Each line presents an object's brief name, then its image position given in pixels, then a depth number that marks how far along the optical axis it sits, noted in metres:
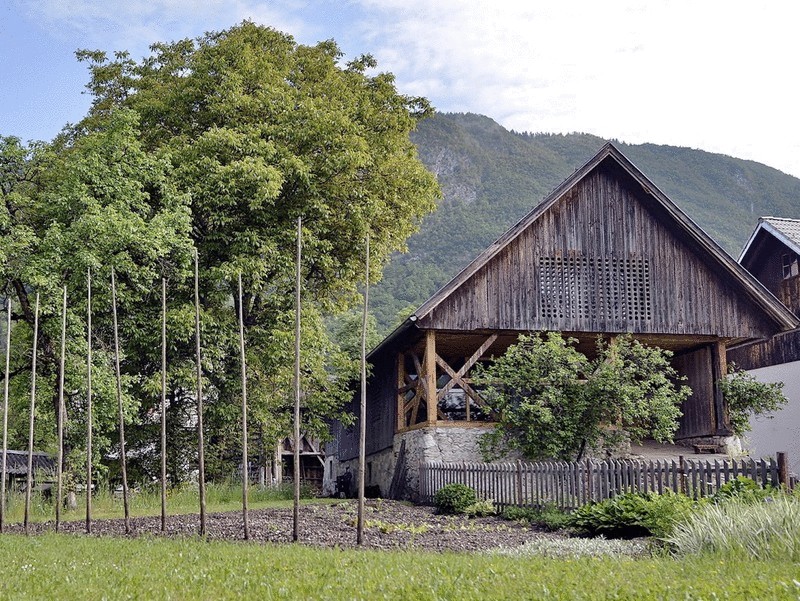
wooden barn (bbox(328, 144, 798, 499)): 25.81
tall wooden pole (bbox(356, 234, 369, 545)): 13.27
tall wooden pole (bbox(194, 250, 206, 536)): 14.58
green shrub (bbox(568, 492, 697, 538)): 13.03
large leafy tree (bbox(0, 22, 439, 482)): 25.06
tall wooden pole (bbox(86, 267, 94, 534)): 16.69
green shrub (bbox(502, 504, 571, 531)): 16.64
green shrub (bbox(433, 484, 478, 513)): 20.62
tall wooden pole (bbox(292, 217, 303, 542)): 13.53
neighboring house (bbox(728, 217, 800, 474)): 32.38
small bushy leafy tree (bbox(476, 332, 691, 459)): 23.33
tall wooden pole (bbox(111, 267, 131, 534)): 15.81
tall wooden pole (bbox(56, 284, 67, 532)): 17.66
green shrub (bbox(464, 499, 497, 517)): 19.76
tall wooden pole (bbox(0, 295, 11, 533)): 18.42
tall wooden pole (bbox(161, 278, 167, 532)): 15.60
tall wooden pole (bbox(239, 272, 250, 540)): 13.94
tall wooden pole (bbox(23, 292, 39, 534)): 18.16
